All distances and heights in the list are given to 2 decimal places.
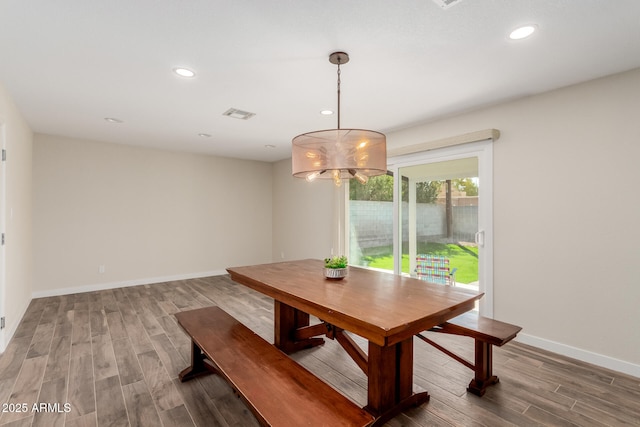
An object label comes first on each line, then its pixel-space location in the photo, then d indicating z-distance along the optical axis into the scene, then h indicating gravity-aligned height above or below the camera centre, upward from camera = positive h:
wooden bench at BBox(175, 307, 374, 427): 1.30 -0.86
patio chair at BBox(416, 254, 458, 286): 3.48 -0.63
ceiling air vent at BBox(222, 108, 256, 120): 3.56 +1.23
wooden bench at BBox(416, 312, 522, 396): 2.13 -0.86
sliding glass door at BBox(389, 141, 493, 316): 3.38 +0.04
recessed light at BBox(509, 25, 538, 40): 1.92 +1.19
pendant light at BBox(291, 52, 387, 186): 2.10 +0.46
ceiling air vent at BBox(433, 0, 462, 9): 1.69 +1.20
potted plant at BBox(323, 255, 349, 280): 2.50 -0.44
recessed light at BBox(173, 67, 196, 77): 2.50 +1.21
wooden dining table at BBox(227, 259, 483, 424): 1.55 -0.53
